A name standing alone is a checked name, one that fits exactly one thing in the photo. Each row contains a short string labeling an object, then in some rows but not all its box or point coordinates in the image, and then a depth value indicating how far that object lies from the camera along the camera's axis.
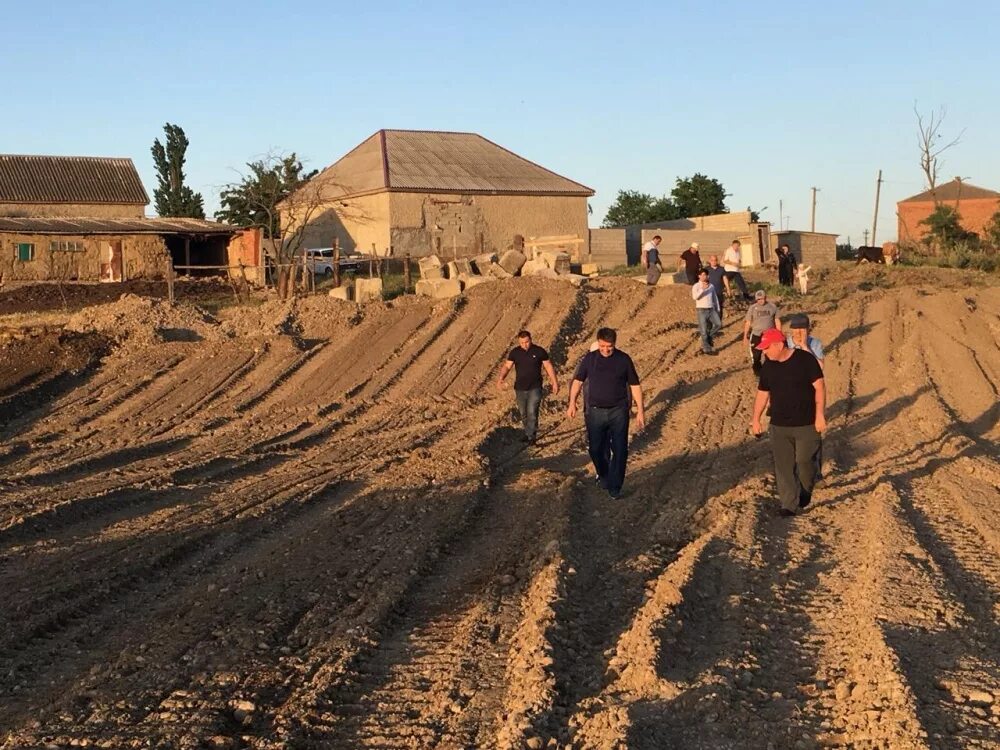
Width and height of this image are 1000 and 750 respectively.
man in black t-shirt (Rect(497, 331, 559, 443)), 14.25
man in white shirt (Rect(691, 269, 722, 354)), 19.84
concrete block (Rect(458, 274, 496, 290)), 27.63
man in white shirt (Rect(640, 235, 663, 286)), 27.33
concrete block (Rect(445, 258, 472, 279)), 29.48
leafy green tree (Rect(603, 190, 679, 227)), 69.16
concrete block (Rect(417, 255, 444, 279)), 29.70
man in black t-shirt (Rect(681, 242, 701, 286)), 25.94
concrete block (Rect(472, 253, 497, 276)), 30.20
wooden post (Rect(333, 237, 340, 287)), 30.02
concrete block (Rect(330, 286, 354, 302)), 27.85
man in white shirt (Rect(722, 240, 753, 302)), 25.64
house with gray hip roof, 43.59
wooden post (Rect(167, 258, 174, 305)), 27.91
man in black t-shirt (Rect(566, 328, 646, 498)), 11.03
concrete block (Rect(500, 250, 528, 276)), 30.30
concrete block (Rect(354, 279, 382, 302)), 28.14
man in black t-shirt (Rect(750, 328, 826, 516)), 10.00
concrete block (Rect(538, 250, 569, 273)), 29.30
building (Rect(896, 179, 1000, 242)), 77.12
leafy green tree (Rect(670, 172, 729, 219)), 66.00
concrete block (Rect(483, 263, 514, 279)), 29.52
